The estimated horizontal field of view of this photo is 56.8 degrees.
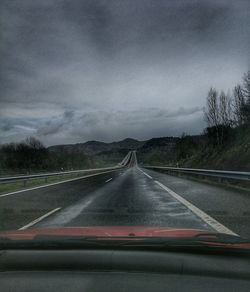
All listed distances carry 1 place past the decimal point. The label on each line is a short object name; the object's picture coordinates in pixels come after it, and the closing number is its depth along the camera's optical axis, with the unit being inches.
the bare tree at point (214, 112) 1314.3
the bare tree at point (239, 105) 1178.5
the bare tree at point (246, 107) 1064.5
